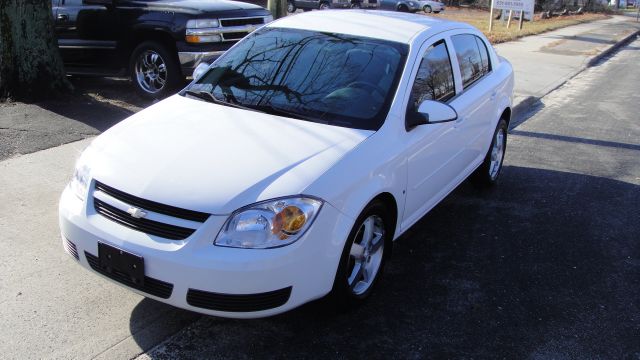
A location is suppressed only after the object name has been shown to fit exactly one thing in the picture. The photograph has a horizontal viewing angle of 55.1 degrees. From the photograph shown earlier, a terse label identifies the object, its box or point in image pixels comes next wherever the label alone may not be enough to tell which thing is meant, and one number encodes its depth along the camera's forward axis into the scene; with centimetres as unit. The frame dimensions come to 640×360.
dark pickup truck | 820
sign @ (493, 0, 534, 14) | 2222
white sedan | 303
